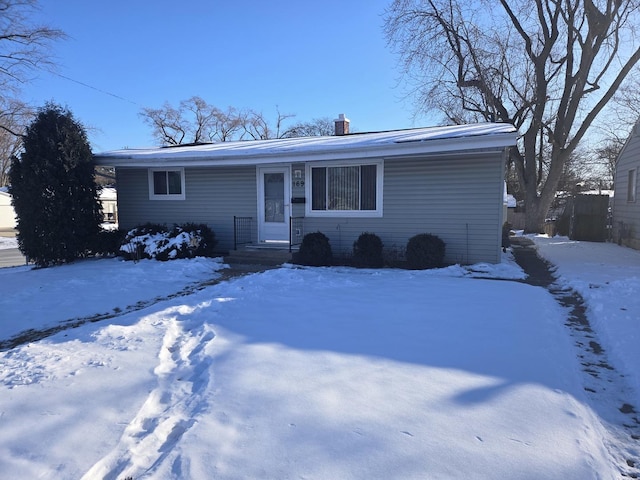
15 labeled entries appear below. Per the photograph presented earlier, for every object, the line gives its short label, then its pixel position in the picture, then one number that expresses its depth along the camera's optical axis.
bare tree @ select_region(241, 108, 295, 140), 47.47
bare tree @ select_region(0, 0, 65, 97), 21.80
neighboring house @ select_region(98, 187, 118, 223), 38.92
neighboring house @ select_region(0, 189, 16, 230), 33.56
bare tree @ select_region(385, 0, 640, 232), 17.20
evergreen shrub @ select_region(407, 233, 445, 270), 8.58
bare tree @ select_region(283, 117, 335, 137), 47.84
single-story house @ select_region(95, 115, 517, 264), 8.76
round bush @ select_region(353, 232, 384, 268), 8.98
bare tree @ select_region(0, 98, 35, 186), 27.45
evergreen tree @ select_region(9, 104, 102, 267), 9.46
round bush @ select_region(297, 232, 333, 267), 9.08
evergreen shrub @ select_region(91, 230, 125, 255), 10.50
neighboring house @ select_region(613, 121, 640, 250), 12.58
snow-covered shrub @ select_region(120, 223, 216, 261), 9.79
